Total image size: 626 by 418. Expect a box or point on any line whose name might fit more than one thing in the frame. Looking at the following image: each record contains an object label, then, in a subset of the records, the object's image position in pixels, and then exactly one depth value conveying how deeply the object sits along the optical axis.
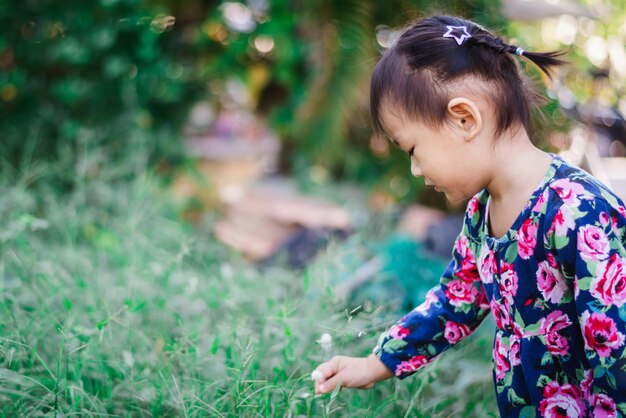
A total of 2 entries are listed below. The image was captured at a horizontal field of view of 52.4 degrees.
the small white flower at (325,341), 1.36
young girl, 1.07
